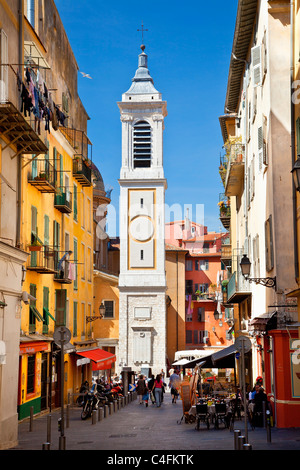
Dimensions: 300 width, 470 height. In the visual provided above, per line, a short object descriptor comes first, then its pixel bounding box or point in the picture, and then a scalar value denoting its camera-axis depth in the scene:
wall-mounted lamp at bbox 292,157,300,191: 14.06
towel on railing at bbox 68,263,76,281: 33.60
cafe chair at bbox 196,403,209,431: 21.81
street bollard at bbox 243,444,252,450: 14.25
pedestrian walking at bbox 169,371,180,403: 39.28
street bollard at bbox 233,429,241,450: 14.79
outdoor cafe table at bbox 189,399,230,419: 22.15
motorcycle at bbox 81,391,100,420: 26.62
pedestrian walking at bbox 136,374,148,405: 36.47
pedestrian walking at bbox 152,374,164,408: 34.47
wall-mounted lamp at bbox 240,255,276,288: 21.72
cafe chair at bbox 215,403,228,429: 22.02
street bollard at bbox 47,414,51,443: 15.69
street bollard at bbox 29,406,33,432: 21.73
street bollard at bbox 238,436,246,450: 14.30
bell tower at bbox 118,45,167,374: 62.81
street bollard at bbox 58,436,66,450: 15.63
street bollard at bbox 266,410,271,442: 16.24
